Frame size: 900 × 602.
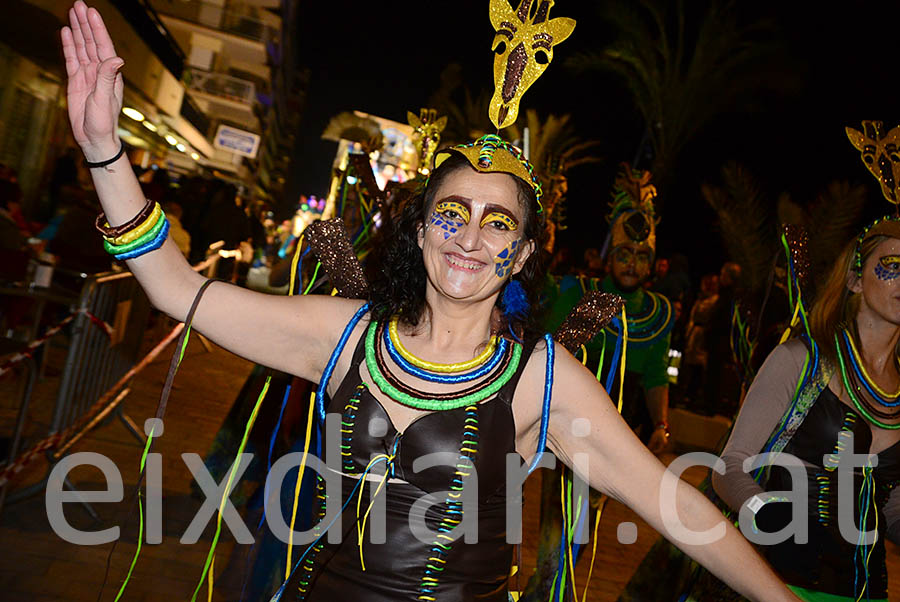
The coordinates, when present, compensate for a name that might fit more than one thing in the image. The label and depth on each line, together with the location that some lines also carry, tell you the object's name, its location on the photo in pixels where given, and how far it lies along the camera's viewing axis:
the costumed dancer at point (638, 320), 5.02
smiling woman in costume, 1.99
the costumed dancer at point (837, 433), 2.84
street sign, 28.55
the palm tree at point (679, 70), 15.15
